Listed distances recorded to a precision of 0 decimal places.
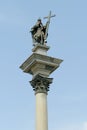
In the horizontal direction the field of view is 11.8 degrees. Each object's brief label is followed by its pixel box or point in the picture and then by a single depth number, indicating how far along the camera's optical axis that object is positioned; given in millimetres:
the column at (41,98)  25016
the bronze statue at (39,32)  27984
